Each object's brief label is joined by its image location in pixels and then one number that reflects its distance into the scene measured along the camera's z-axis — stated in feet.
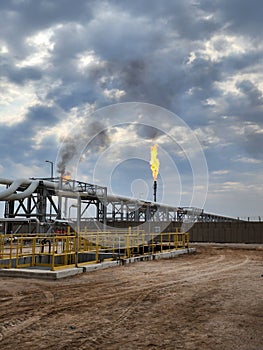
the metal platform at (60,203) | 97.51
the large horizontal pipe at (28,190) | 93.75
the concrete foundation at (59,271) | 43.37
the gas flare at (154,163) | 151.33
